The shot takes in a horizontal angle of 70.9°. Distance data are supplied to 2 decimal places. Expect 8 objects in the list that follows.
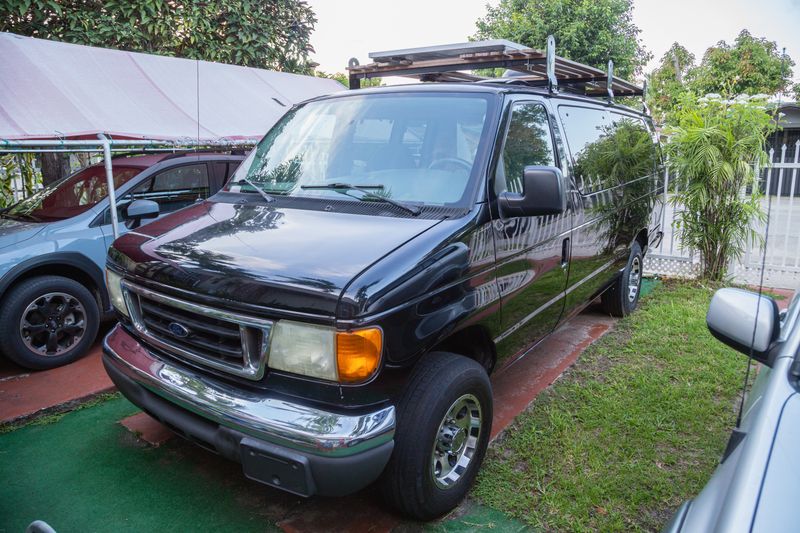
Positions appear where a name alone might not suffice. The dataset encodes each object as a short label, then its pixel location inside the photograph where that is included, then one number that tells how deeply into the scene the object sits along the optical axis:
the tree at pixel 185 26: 9.37
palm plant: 6.25
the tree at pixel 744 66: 26.67
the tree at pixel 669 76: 34.22
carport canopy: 5.16
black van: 2.20
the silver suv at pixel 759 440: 1.28
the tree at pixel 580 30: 21.44
